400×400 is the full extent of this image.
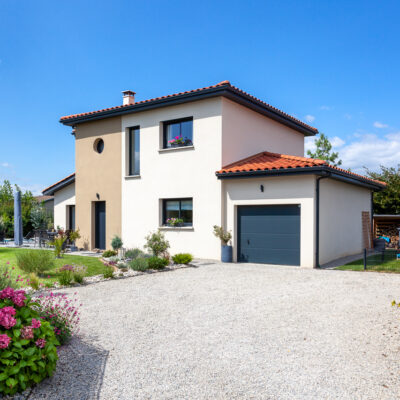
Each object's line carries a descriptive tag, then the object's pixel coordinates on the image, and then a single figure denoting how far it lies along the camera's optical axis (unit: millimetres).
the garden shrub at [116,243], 15930
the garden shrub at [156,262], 11695
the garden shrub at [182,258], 12641
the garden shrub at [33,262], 9859
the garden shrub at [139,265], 11398
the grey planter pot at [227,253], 13521
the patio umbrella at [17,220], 18703
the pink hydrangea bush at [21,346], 3406
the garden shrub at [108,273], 10164
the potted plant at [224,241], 13523
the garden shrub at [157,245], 13174
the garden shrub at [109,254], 14580
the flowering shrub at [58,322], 4755
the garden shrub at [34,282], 8105
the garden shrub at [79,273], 9275
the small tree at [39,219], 25147
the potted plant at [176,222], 15039
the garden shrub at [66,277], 9031
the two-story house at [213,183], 12703
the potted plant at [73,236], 17875
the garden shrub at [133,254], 13070
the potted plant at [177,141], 15117
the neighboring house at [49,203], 33525
